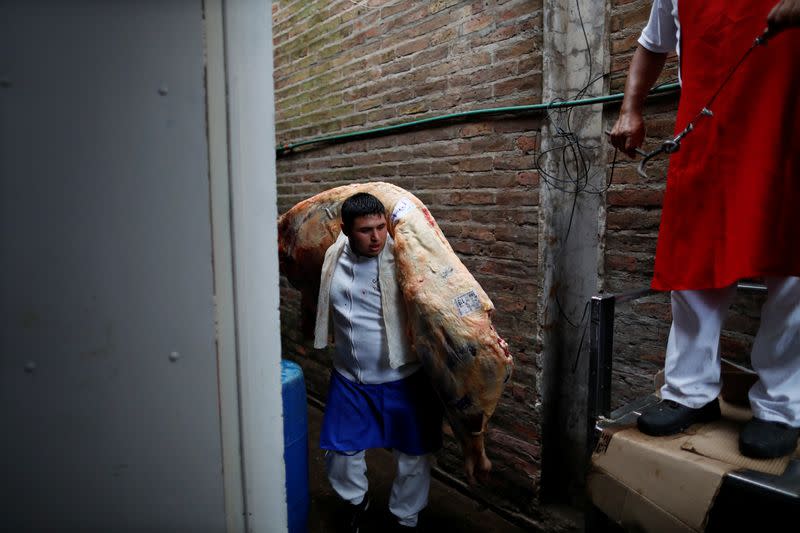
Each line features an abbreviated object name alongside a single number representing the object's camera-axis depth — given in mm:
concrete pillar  2795
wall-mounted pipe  2519
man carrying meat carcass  2832
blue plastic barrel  2621
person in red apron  1399
